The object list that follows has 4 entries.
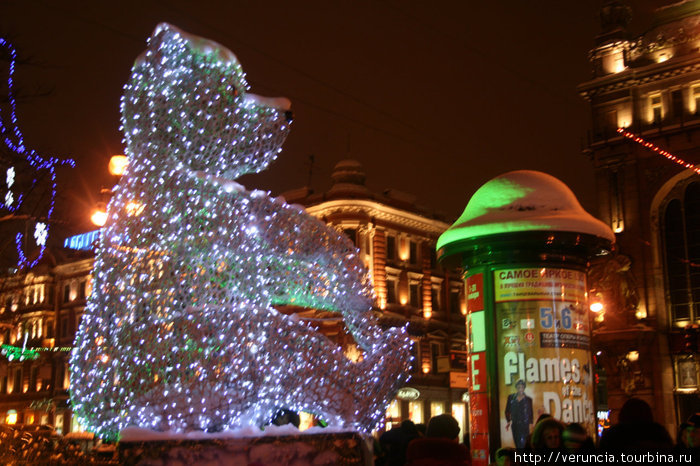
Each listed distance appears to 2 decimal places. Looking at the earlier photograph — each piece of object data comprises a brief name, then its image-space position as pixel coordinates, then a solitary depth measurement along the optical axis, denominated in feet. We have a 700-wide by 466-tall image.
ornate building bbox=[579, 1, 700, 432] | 99.45
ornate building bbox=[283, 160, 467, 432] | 131.03
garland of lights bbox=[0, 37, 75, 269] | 33.48
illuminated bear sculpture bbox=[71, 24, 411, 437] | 20.88
